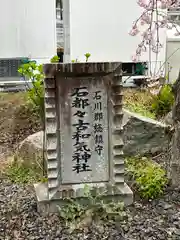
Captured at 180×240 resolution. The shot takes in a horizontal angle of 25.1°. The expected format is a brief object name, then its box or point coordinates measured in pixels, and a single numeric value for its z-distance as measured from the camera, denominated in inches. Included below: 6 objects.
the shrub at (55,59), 160.8
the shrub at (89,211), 135.6
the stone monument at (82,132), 136.6
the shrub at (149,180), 152.8
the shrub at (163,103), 264.5
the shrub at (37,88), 159.0
